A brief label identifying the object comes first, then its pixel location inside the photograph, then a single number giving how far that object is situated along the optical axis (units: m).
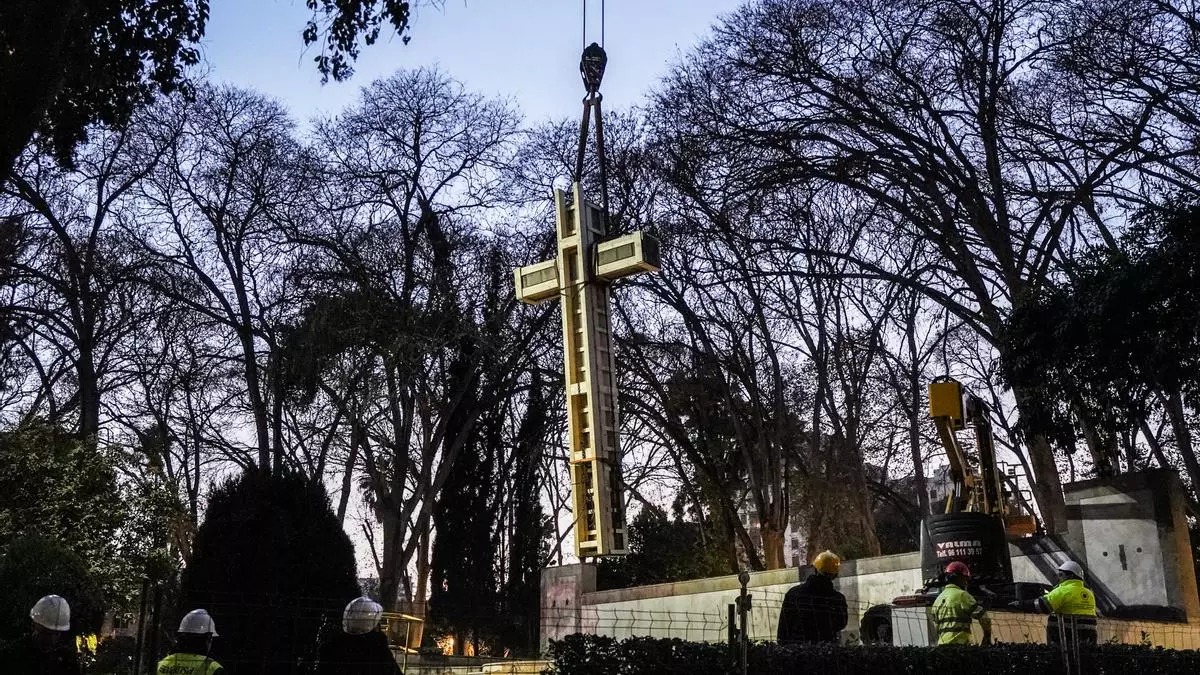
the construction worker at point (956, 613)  9.95
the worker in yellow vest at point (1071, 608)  10.58
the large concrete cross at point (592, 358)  10.53
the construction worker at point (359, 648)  7.05
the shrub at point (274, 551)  13.05
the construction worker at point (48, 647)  6.79
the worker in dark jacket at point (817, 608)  10.17
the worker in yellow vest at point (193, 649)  6.90
